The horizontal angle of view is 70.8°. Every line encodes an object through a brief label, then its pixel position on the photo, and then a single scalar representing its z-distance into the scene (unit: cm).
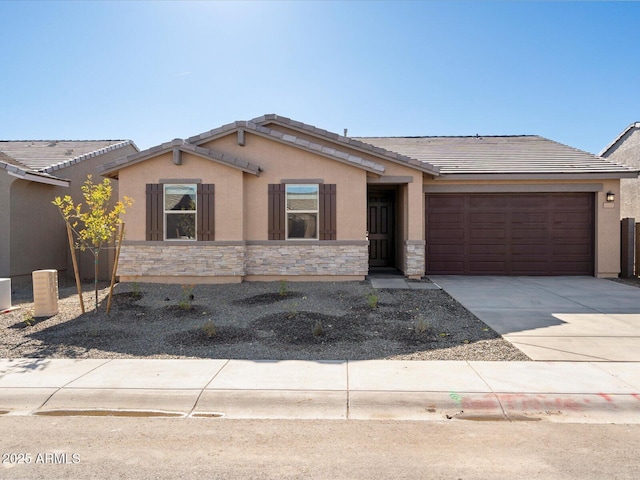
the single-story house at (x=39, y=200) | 1284
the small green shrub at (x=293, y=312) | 820
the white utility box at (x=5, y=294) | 930
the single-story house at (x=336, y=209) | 1186
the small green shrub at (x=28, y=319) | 796
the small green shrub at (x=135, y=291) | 1033
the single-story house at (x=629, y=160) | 1849
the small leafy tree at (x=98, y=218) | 788
